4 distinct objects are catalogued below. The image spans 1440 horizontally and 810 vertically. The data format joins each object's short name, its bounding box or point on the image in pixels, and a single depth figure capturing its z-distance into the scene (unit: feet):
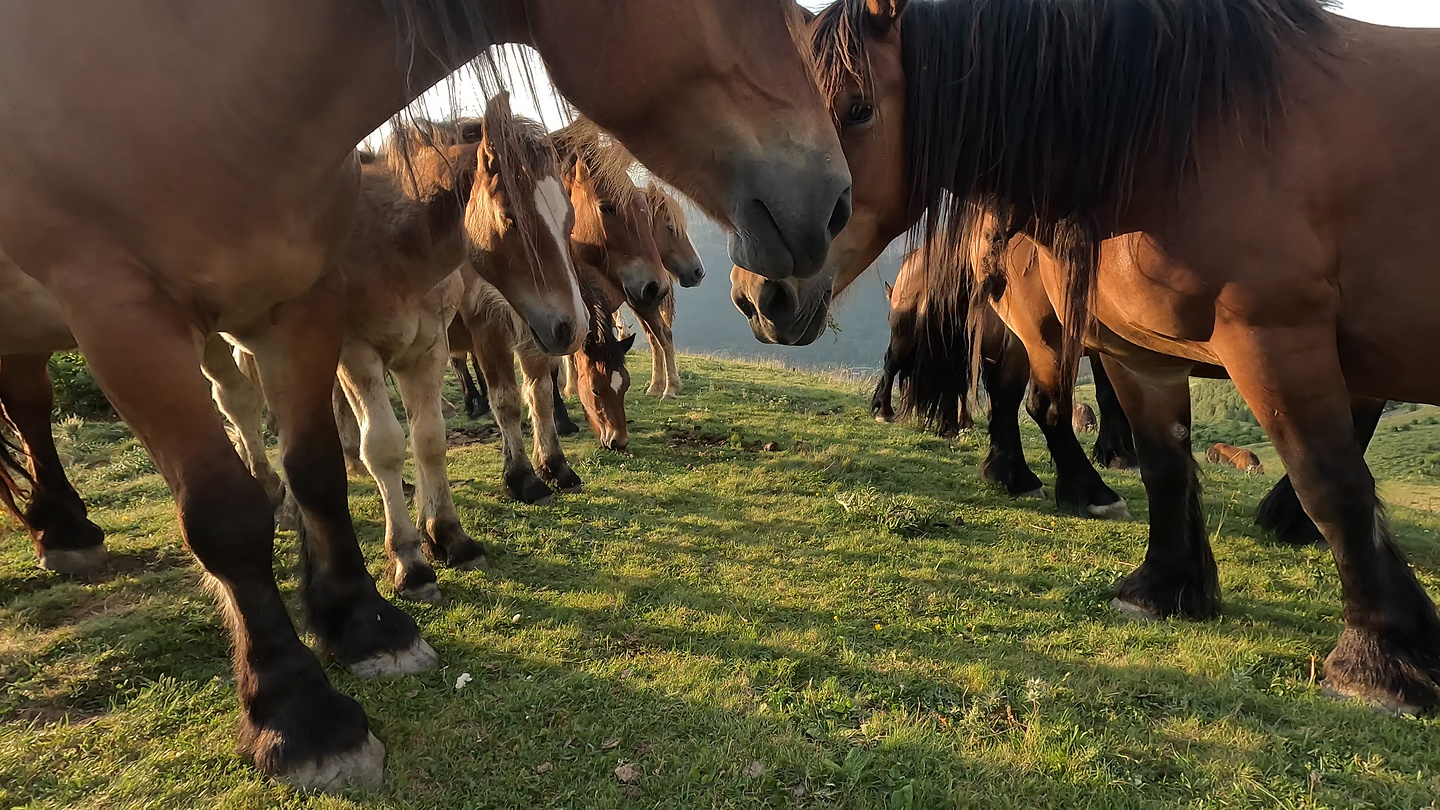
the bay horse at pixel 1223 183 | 7.32
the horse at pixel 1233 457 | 31.22
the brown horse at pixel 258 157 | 5.42
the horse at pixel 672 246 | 24.88
